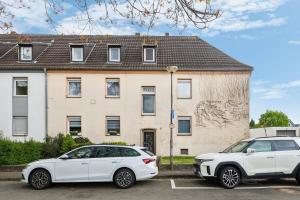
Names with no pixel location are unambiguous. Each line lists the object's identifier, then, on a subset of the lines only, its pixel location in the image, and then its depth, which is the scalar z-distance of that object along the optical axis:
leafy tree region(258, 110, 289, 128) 55.12
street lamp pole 10.83
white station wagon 8.06
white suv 7.95
